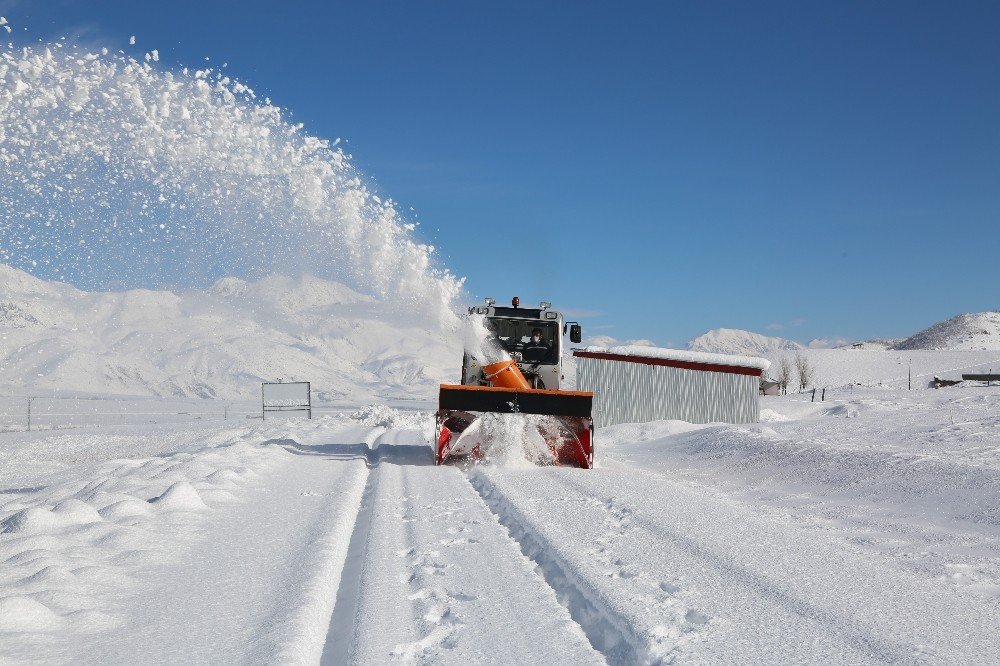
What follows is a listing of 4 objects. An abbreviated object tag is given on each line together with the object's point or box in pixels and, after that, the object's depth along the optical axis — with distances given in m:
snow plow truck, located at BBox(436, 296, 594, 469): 12.39
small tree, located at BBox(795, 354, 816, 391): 94.97
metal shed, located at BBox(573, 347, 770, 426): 28.95
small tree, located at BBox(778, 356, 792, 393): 87.62
